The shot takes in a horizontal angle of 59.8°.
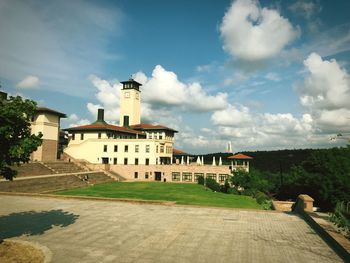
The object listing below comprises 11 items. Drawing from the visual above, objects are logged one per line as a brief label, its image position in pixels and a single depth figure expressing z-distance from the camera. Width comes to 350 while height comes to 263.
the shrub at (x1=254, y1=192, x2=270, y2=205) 36.45
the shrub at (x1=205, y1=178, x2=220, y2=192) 46.58
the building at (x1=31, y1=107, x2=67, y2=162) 53.97
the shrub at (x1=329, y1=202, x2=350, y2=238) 13.63
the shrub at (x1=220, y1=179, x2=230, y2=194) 45.90
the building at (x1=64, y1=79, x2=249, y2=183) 57.97
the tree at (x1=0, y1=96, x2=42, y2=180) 10.88
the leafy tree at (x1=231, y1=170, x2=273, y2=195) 46.78
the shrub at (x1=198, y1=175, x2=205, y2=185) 53.62
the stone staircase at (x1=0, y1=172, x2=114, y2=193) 32.62
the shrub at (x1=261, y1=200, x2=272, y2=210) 30.38
